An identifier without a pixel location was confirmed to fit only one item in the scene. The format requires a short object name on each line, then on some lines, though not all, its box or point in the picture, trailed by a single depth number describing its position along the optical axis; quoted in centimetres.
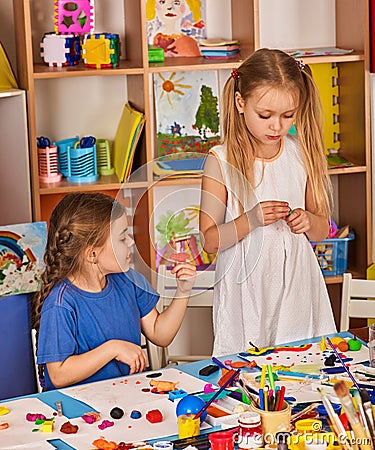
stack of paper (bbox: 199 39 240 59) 372
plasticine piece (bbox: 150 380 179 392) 261
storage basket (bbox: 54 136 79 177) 363
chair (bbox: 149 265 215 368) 285
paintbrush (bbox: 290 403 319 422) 242
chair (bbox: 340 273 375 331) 322
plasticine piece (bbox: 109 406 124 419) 249
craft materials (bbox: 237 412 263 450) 230
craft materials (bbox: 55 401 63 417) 251
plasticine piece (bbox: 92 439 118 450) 236
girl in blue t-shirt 275
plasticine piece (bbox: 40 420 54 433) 244
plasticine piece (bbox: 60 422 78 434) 243
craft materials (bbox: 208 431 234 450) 231
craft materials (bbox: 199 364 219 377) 268
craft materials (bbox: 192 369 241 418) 243
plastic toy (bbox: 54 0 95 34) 360
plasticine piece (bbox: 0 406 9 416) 253
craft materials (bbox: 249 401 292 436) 233
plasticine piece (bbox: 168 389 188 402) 255
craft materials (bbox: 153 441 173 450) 231
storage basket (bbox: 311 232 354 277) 380
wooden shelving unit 352
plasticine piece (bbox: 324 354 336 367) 270
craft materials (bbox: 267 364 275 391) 239
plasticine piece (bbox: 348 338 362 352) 280
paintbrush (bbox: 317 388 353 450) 216
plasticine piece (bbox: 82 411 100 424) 247
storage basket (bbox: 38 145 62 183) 359
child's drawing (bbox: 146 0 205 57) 380
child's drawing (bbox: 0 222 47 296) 304
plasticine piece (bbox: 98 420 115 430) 245
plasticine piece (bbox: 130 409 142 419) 249
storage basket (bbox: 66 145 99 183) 362
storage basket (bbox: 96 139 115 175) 371
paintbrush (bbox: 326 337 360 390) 252
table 250
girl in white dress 311
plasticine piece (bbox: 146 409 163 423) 247
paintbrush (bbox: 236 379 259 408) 239
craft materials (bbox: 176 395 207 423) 243
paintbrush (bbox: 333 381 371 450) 209
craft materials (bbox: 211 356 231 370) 271
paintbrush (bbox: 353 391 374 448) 216
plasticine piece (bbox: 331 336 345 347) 282
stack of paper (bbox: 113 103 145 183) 358
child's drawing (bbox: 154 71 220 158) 382
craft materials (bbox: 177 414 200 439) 240
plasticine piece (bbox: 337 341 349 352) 279
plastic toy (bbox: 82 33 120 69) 355
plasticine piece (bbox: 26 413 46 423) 249
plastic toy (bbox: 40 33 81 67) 356
